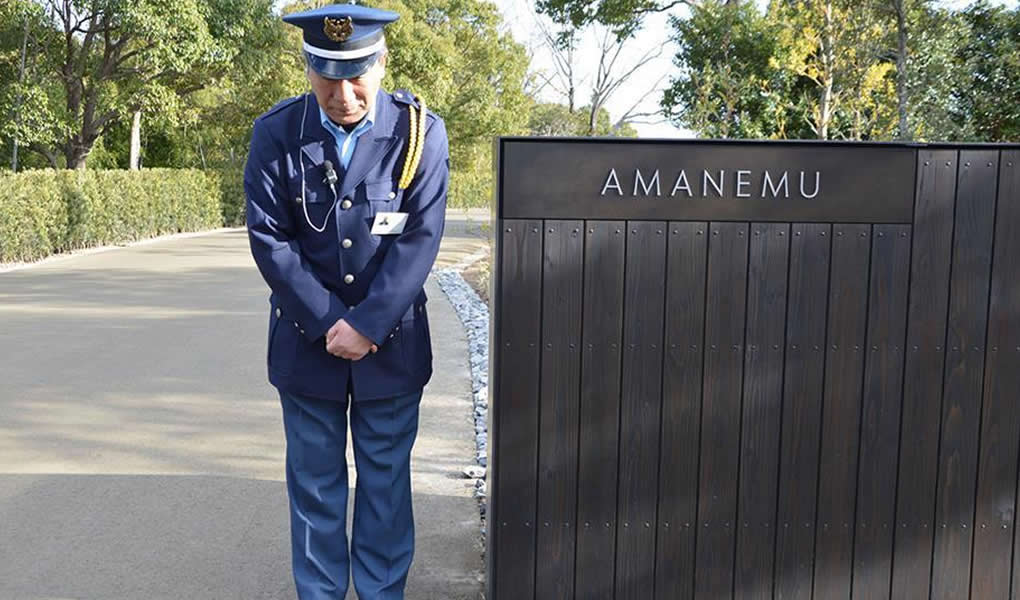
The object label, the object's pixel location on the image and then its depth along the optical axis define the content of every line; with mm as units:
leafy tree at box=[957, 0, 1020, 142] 12281
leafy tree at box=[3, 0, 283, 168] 17938
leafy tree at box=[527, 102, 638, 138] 38719
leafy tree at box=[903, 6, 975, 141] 13203
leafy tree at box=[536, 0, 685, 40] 23703
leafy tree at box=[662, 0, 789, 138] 16469
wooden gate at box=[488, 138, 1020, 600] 3016
